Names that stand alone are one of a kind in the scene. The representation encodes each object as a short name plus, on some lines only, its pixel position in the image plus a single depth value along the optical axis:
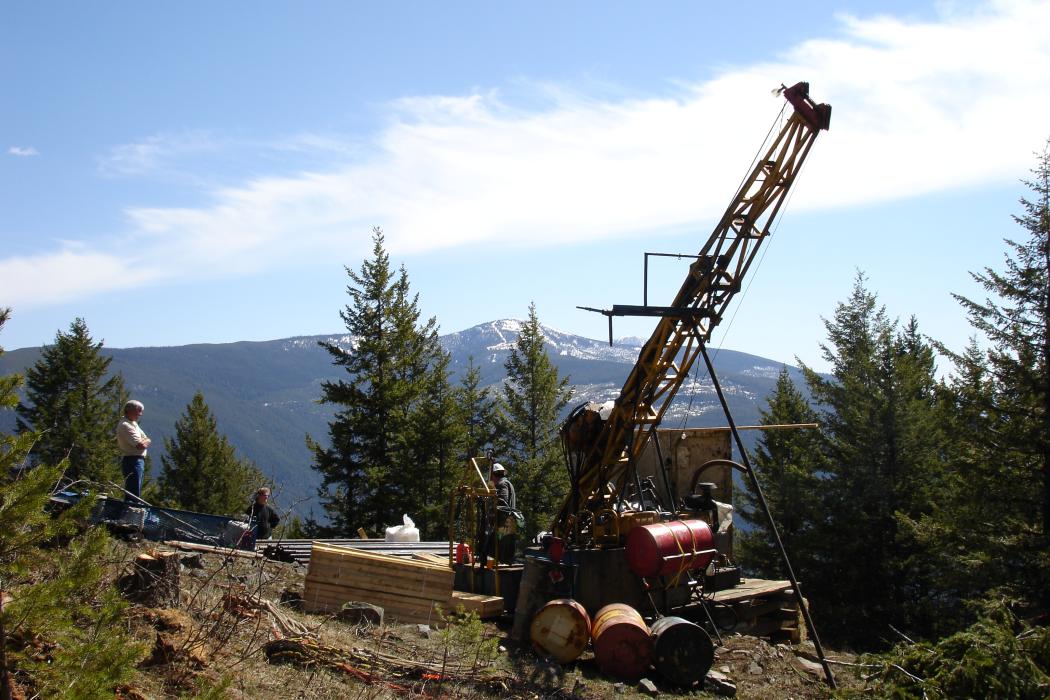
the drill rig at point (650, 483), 12.03
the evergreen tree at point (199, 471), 38.19
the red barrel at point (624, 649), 10.33
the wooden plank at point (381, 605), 11.57
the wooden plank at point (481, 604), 11.84
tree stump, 8.67
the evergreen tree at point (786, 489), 26.95
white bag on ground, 15.91
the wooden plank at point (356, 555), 11.78
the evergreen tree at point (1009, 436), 17.23
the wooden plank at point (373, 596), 11.62
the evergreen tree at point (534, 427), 31.95
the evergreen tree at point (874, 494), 25.05
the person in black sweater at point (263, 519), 15.03
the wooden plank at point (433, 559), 13.50
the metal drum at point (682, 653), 10.23
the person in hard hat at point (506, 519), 12.95
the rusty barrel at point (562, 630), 10.56
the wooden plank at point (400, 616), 11.48
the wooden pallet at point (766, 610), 13.50
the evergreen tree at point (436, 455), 29.67
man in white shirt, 12.42
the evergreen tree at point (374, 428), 28.72
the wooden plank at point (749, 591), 13.41
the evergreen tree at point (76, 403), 32.59
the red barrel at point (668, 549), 11.95
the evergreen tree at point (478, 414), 34.28
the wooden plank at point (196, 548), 12.39
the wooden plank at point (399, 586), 11.64
